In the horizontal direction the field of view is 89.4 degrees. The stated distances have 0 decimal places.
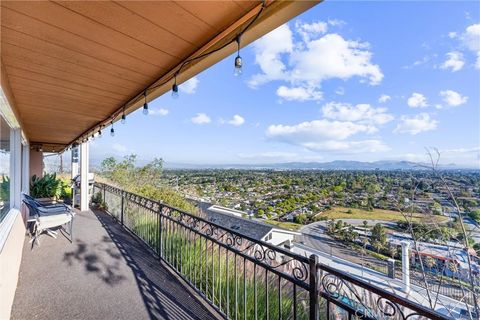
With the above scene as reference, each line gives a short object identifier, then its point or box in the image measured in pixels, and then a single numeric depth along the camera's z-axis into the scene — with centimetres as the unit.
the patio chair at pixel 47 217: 443
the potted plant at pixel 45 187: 828
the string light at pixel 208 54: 136
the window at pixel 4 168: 298
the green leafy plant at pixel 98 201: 775
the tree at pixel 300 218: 1774
